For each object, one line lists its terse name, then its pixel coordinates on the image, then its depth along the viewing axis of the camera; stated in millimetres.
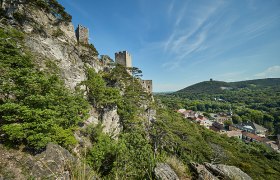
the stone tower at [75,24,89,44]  23281
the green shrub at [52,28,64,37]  17620
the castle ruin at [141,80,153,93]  33250
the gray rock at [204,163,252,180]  4030
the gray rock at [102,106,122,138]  17719
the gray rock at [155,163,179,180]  3740
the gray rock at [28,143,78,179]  6051
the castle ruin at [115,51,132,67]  29953
